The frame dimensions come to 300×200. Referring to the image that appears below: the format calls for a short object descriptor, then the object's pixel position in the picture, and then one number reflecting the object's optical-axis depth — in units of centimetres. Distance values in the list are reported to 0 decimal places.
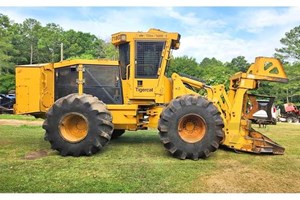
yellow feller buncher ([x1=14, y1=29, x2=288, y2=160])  487
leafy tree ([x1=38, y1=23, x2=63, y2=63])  3815
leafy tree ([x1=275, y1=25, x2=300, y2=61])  2984
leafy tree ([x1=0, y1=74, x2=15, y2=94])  2608
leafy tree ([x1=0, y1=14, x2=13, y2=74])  2564
